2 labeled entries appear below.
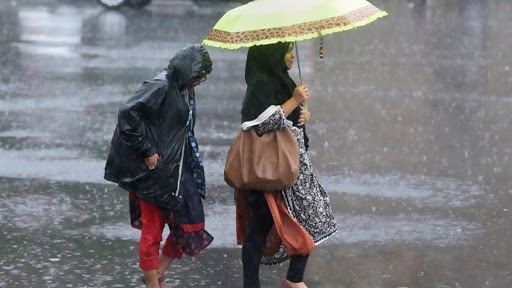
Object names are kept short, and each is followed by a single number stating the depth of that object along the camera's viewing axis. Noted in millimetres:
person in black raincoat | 11727
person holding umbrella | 11838
